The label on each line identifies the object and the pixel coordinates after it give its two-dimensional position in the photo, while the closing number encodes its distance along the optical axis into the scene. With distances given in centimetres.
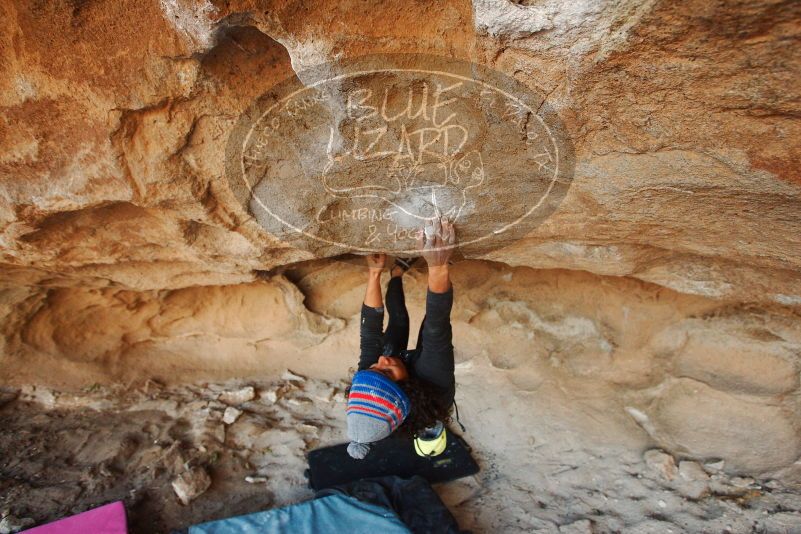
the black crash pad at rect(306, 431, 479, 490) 238
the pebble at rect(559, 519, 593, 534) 201
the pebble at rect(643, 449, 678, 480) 224
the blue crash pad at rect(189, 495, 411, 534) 192
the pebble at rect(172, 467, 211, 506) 217
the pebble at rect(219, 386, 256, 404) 280
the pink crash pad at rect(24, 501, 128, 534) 189
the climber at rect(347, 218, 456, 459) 168
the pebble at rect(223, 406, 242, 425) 261
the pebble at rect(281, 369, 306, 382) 300
